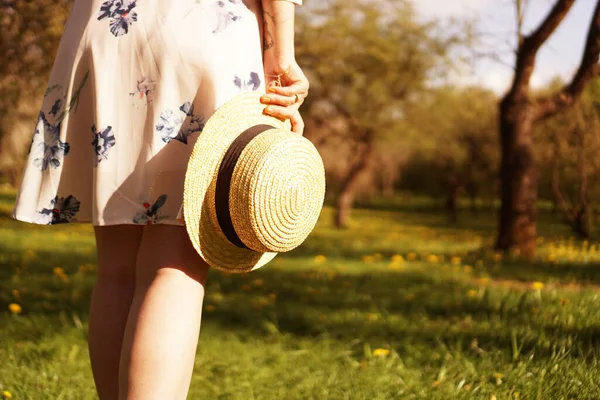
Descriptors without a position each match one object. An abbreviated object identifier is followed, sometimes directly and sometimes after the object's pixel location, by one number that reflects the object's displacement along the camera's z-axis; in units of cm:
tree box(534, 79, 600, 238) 996
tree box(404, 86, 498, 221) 2109
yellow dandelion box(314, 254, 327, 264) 796
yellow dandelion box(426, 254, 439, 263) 774
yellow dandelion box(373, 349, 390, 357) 328
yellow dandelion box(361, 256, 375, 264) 811
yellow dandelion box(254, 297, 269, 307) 504
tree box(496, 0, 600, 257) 805
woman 174
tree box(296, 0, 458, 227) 1848
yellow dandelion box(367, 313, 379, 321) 435
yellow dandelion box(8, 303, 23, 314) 398
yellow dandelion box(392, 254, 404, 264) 759
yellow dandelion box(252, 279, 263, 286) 605
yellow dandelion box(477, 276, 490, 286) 561
